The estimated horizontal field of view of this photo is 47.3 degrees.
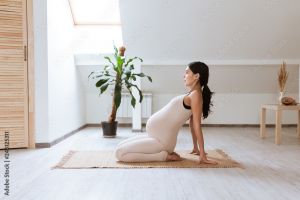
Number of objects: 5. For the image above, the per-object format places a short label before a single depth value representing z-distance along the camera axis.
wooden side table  3.75
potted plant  4.41
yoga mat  2.63
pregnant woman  2.71
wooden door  3.45
